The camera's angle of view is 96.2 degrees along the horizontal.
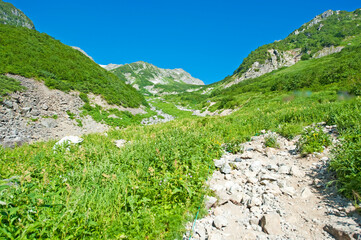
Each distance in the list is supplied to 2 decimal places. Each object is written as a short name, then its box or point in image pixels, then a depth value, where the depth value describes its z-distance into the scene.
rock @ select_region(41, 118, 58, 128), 14.96
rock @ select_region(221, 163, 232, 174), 5.27
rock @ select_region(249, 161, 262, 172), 5.19
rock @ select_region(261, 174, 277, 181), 4.44
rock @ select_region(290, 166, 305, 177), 4.55
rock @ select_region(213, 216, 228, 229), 3.29
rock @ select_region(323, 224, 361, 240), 2.41
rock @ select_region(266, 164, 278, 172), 5.07
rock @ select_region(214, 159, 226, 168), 5.66
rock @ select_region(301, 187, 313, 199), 3.71
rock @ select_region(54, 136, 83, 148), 9.48
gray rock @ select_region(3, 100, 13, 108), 14.03
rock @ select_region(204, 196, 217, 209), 3.84
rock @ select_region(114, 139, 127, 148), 8.90
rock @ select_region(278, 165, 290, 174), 4.78
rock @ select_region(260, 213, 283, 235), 2.96
